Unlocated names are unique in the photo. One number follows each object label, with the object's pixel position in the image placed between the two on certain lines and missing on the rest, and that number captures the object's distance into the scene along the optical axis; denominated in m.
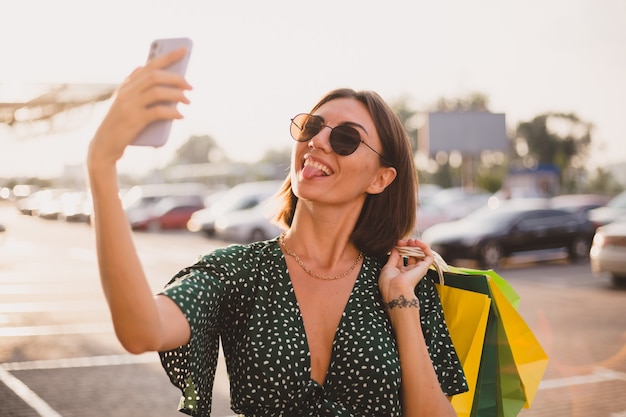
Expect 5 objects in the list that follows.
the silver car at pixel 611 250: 12.59
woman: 2.12
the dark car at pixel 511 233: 16.06
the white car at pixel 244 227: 22.69
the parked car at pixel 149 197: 31.97
